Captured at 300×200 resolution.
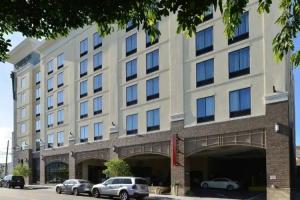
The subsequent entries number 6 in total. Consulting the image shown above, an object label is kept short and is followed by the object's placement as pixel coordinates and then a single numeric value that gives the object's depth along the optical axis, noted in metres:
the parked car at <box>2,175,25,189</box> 37.39
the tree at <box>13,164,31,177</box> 43.35
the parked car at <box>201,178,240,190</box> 28.04
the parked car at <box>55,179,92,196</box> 28.13
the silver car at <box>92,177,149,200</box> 22.88
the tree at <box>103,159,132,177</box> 28.40
